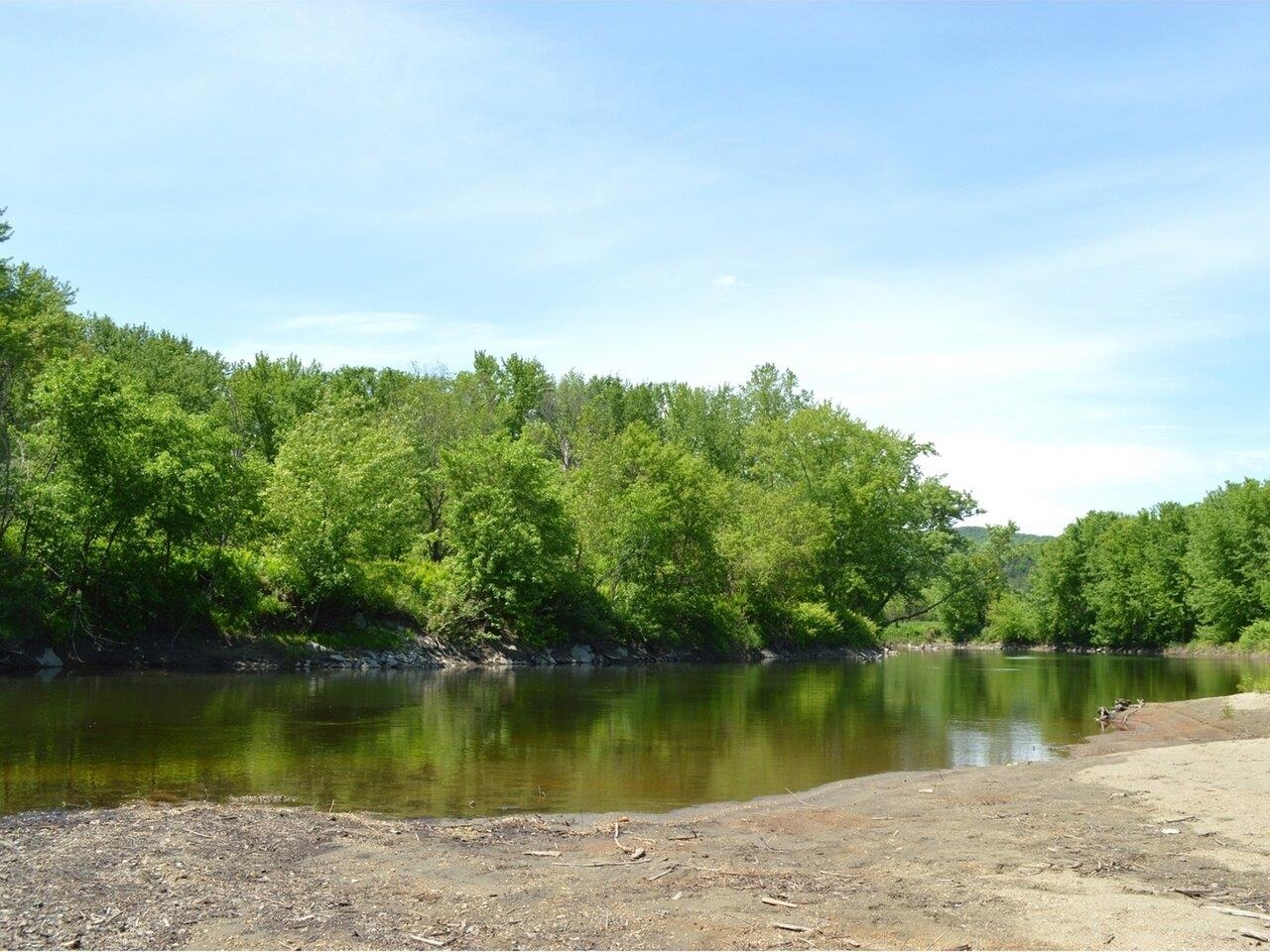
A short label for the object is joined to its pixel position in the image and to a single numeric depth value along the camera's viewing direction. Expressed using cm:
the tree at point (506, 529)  5553
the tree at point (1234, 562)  8750
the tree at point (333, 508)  4862
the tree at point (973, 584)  9503
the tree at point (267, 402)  7525
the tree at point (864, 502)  8250
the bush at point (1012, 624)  12025
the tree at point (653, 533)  6388
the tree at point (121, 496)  3944
